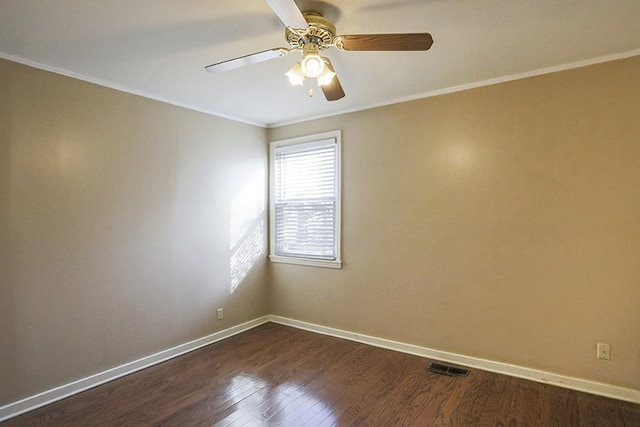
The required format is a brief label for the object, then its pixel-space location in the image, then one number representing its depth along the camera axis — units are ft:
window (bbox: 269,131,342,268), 12.82
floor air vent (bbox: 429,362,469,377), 9.64
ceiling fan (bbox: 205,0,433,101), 5.65
